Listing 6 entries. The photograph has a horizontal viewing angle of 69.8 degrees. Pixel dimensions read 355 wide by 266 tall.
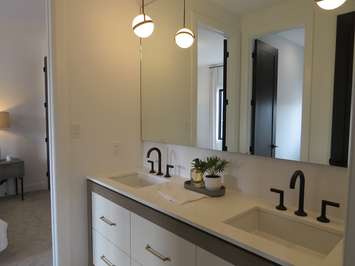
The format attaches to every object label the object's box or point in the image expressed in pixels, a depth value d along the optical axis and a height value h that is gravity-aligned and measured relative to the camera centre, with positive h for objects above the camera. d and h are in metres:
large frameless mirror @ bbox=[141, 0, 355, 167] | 1.25 +0.25
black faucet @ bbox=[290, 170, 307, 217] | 1.20 -0.34
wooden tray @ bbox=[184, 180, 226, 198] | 1.57 -0.46
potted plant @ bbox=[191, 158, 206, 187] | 1.69 -0.36
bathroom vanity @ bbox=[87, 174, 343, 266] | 1.01 -0.54
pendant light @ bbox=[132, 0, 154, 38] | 1.85 +0.68
